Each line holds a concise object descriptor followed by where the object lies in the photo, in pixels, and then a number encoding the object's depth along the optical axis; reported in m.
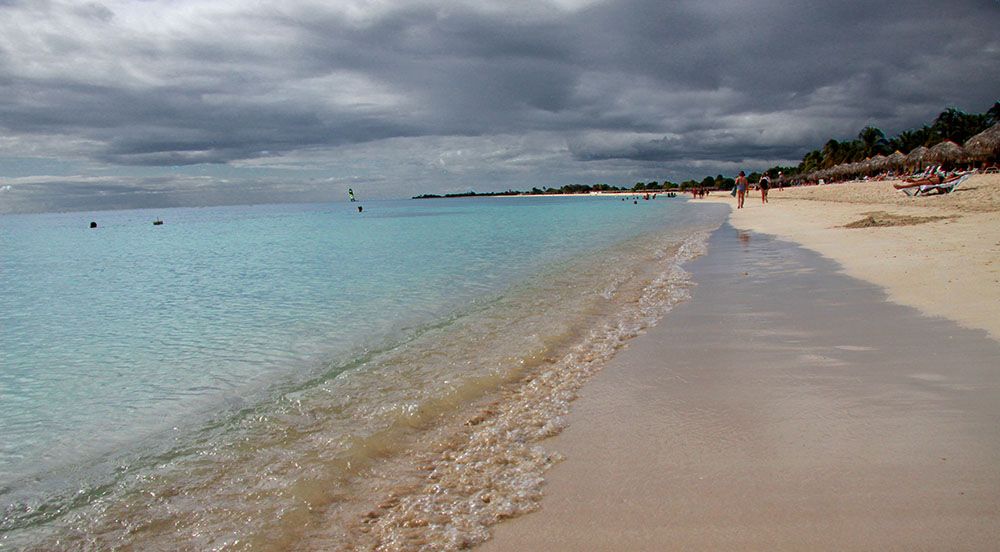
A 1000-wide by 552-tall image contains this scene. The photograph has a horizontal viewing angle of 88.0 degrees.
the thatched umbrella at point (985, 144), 38.84
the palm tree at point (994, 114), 58.41
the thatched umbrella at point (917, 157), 52.31
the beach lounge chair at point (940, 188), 26.83
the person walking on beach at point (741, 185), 38.94
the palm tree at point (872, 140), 88.88
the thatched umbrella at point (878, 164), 63.91
